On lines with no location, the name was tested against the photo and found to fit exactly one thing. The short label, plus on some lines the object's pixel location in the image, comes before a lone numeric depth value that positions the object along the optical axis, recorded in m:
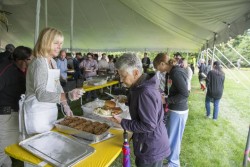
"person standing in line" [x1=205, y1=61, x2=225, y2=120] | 4.75
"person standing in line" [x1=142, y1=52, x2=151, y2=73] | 10.42
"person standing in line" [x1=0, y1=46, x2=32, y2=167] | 1.90
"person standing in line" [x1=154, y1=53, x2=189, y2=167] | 2.18
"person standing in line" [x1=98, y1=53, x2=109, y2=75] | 8.06
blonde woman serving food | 1.46
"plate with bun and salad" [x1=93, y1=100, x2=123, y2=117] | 1.82
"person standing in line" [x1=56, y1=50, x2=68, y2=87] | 5.49
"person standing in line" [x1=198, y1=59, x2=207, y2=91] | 9.38
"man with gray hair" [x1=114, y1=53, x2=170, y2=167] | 1.23
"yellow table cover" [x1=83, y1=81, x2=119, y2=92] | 4.31
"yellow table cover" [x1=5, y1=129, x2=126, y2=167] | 1.25
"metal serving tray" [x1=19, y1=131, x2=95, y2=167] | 1.23
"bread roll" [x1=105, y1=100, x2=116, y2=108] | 2.09
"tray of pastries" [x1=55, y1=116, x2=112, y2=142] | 1.55
